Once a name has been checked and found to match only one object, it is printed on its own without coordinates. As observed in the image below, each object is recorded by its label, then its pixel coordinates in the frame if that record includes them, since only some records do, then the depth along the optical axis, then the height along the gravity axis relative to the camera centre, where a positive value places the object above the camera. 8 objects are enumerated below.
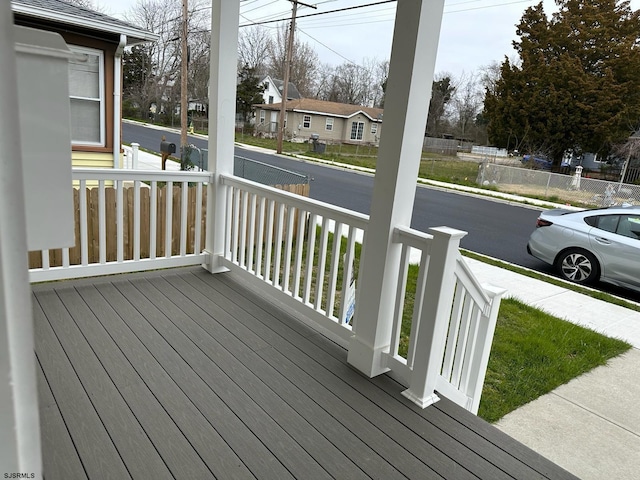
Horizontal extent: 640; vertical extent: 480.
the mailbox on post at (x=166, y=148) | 8.41 -0.62
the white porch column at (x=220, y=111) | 3.61 +0.07
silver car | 5.64 -1.11
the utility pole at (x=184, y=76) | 9.63 +0.84
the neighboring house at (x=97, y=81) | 6.15 +0.36
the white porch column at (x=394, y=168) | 2.21 -0.16
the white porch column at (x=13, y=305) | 0.38 -0.18
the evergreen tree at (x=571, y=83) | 10.05 +1.77
